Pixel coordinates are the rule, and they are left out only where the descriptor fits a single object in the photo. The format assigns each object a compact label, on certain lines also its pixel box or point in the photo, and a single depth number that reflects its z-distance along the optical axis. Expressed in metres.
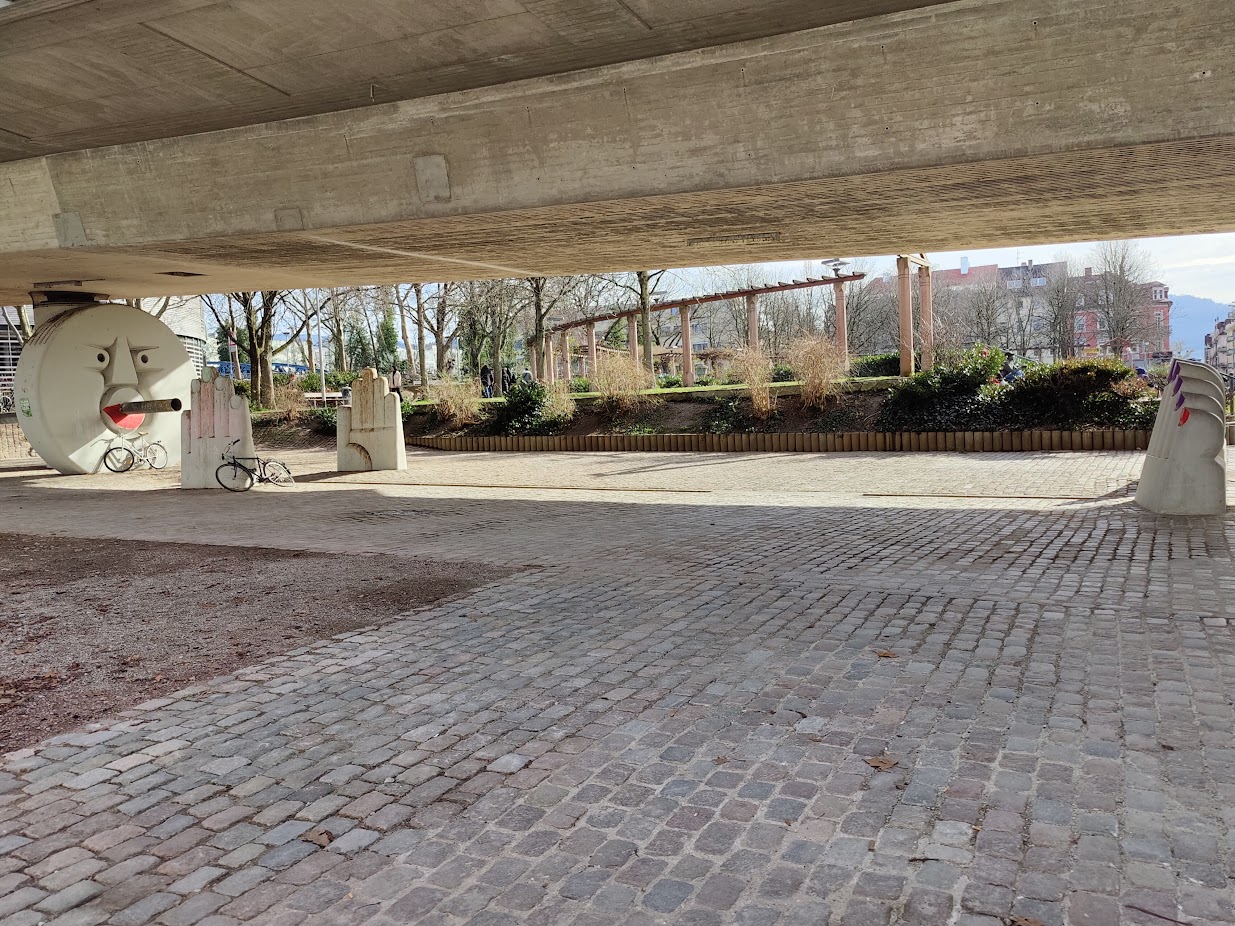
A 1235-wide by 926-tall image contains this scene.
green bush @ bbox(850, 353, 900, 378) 30.50
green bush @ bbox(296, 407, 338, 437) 26.52
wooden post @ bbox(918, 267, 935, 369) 20.62
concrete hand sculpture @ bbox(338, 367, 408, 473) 17.28
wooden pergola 28.06
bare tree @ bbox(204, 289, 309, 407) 32.47
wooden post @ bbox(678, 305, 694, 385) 31.17
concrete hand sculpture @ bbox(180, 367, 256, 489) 14.78
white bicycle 18.08
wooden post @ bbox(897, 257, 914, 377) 23.41
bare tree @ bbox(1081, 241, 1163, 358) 54.09
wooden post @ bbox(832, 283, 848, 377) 20.55
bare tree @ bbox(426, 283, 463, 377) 42.59
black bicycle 14.52
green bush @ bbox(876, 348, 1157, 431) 17.09
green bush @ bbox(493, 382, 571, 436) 22.50
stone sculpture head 16.98
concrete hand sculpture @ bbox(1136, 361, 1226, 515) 9.12
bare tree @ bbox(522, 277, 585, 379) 36.19
